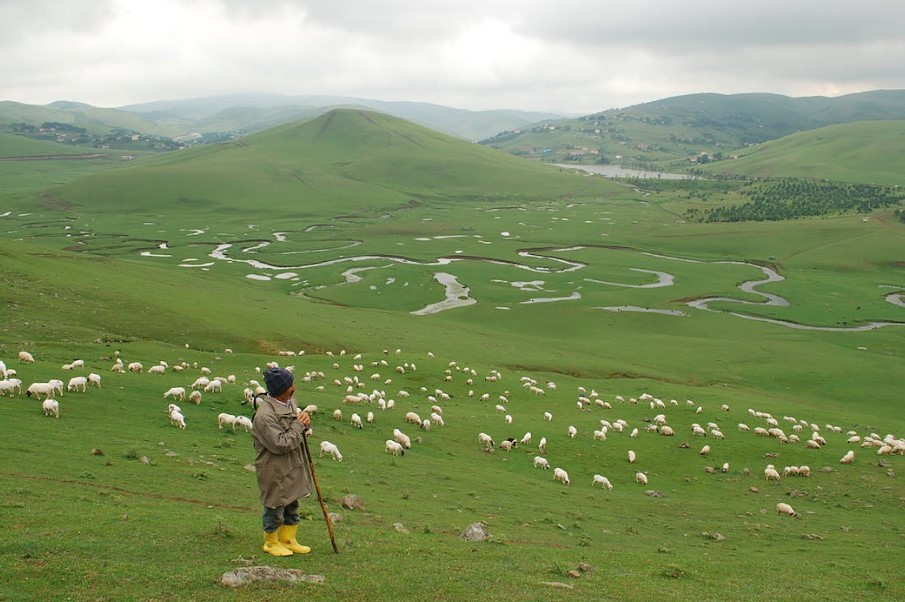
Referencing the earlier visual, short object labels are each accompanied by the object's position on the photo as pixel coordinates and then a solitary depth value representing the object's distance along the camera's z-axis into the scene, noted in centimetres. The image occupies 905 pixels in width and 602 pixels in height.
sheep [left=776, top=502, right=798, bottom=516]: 2875
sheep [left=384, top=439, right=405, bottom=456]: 3053
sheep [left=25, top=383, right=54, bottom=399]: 2841
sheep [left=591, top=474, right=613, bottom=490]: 3114
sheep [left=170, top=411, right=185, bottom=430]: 2867
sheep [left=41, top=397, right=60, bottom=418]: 2657
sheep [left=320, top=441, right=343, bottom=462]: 2764
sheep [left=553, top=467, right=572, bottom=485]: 3092
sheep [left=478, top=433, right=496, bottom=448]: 3475
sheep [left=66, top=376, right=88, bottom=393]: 3064
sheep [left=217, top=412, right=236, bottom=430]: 2942
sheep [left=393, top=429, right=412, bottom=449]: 3194
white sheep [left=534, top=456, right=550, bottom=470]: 3303
